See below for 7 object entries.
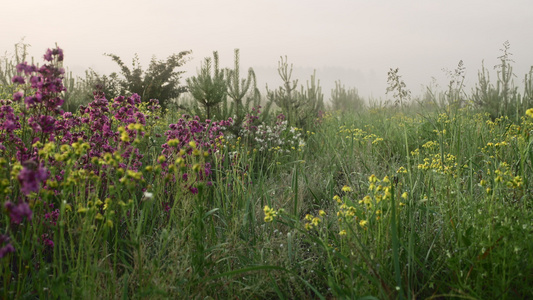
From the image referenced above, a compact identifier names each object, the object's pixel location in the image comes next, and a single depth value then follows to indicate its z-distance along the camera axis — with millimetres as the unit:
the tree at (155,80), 9445
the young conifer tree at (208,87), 5707
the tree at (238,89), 6102
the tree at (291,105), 7354
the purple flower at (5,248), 1372
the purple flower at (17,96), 2068
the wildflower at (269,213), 2045
